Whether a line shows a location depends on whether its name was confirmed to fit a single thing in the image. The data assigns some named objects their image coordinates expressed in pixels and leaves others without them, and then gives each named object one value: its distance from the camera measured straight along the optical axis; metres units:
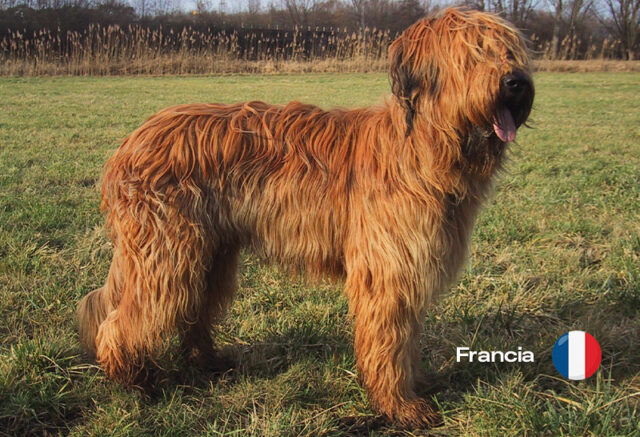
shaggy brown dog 2.21
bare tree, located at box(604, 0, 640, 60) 35.72
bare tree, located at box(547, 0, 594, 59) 32.53
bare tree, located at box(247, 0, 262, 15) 39.37
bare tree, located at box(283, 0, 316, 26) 40.09
